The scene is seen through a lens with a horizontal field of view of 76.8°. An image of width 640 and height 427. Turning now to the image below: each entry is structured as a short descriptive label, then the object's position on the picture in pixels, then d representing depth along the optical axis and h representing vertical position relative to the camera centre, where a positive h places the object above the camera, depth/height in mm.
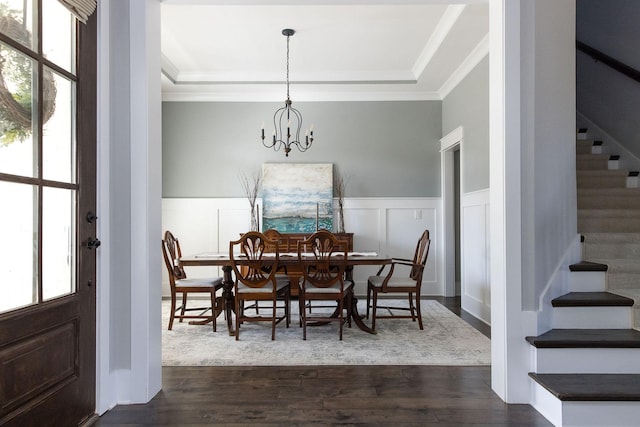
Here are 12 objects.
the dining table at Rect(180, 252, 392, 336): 3822 -434
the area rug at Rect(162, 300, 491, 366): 3119 -1116
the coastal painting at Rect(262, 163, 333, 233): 5934 +311
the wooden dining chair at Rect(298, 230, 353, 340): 3646 -573
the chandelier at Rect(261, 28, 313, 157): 6023 +1376
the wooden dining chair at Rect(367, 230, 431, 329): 4000 -675
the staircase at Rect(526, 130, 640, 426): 2021 -704
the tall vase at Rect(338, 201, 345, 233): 5961 -31
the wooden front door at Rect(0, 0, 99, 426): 1648 +18
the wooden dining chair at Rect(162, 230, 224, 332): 4004 -670
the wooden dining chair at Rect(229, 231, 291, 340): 3635 -614
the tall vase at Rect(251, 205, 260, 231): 5938 -10
